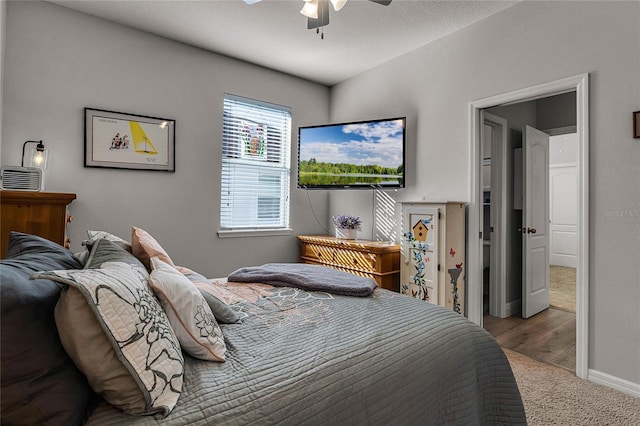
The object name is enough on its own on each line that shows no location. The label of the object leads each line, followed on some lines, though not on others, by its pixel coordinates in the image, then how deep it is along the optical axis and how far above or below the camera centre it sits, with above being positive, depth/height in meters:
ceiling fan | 2.07 +1.28
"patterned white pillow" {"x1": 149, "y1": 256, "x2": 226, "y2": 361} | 1.10 -0.35
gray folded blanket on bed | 1.85 -0.38
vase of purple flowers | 3.91 -0.13
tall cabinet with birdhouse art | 2.98 -0.34
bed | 0.75 -0.47
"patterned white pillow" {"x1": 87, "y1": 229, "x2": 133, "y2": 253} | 1.68 -0.13
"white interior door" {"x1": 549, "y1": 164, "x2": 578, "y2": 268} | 6.50 +0.04
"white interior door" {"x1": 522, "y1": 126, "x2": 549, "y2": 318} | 3.71 -0.08
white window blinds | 3.77 +0.58
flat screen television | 3.51 +0.67
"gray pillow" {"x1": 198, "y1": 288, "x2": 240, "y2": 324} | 1.43 -0.41
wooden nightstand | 1.94 -0.01
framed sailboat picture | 2.93 +0.67
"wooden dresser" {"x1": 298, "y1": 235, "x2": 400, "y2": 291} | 3.33 -0.44
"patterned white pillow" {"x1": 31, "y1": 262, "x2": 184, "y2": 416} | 0.83 -0.31
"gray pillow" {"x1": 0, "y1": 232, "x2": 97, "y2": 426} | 0.71 -0.33
